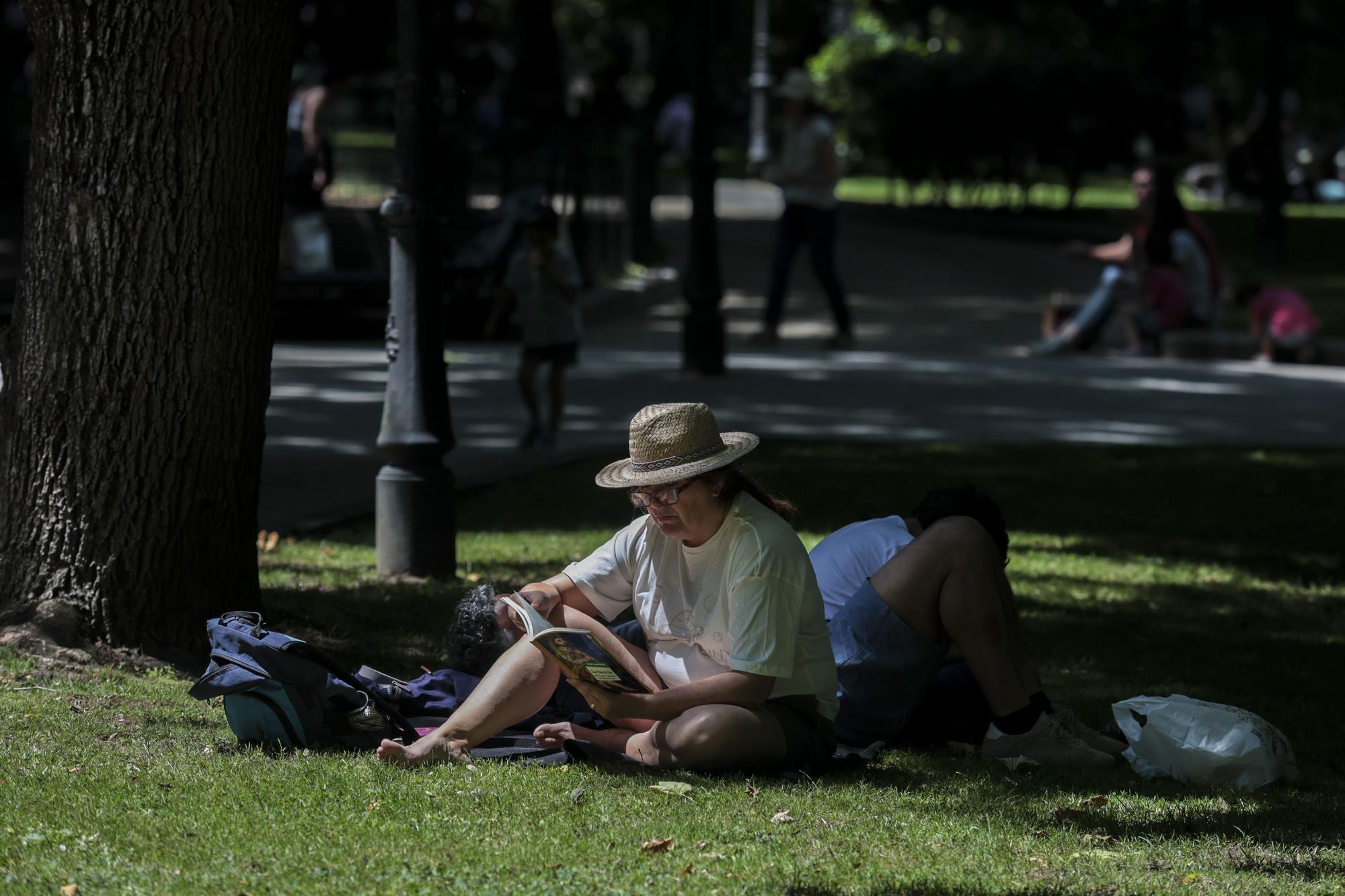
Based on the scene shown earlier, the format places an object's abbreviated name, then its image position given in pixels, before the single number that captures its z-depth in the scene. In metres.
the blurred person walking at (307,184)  30.77
